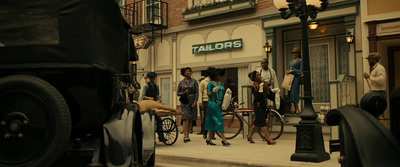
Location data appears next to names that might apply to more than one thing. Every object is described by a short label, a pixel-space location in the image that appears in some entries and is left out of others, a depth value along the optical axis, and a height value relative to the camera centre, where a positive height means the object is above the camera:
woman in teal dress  9.78 -0.50
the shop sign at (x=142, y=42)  18.14 +2.31
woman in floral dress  11.03 -0.22
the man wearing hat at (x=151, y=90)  11.58 +0.03
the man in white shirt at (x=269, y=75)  11.88 +0.45
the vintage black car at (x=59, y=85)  3.71 +0.07
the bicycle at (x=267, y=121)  10.87 -0.98
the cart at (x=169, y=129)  10.33 -1.03
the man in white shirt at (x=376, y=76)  9.52 +0.31
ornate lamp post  7.33 -0.63
